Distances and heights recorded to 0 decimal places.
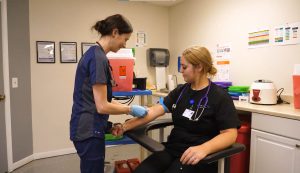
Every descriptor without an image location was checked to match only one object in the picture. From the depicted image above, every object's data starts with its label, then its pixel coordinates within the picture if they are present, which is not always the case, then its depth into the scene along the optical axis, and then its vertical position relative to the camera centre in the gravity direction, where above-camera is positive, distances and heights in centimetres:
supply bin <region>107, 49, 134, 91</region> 170 +6
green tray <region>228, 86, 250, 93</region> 238 -14
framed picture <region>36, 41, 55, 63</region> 297 +33
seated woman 130 -26
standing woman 127 -13
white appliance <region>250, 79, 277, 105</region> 205 -16
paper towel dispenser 365 +31
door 246 -60
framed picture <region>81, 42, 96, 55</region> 325 +43
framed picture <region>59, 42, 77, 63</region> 312 +33
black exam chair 111 -37
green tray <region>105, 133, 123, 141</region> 171 -46
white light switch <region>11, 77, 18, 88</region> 264 -6
